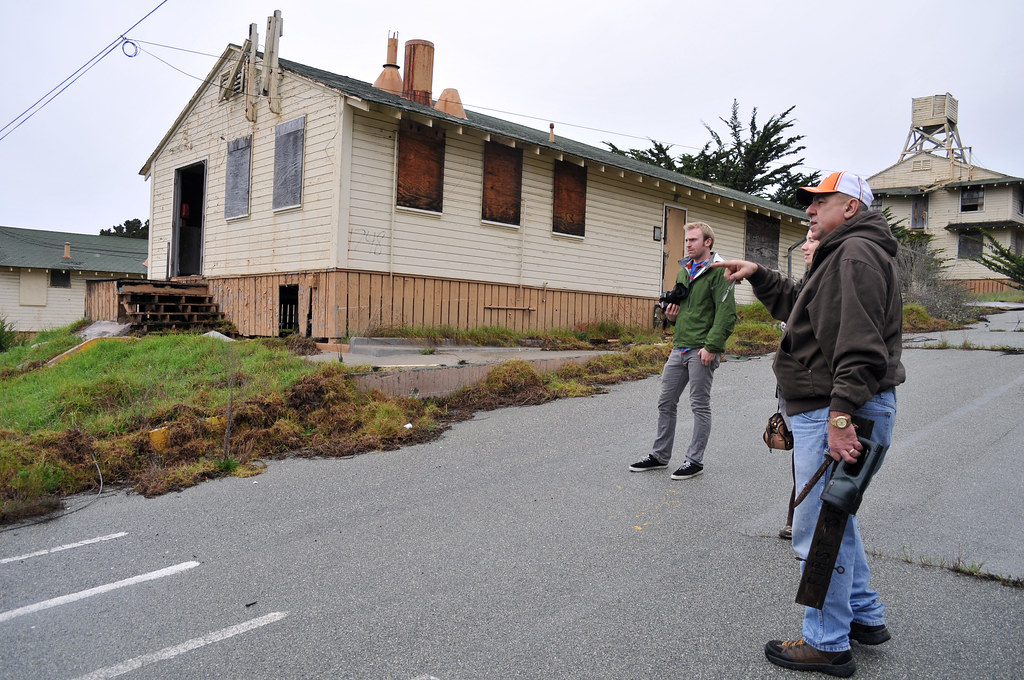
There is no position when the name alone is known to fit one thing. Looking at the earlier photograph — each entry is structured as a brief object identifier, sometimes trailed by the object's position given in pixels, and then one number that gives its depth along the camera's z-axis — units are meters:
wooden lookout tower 41.00
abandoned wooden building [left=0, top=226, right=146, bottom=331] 29.75
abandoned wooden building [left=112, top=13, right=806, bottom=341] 11.57
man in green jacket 5.63
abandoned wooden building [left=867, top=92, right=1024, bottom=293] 35.25
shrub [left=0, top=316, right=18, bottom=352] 15.58
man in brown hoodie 2.76
